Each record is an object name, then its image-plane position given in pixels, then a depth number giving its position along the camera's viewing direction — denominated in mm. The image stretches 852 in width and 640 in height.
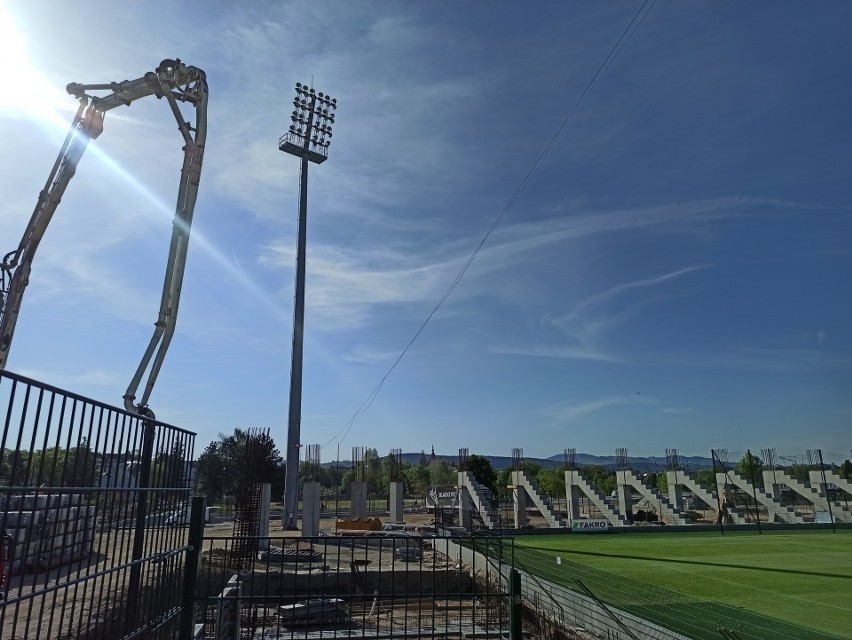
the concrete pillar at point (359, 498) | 29531
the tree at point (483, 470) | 53622
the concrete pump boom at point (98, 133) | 6961
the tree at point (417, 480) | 79312
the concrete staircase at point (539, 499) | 31953
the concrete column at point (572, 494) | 35875
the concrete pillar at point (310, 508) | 20422
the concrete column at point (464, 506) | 31036
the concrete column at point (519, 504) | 33500
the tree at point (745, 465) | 52641
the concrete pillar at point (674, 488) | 37712
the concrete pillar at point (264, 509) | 18578
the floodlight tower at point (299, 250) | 26297
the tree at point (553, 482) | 62219
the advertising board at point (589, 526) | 29469
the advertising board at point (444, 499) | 45691
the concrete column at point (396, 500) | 32469
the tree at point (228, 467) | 42275
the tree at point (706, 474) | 58750
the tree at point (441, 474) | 73056
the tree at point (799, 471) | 41219
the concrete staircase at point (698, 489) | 37469
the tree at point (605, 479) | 70750
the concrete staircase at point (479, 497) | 31588
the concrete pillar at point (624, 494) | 35812
